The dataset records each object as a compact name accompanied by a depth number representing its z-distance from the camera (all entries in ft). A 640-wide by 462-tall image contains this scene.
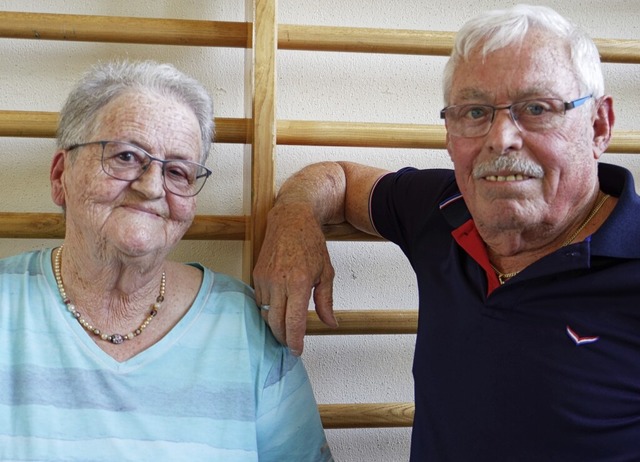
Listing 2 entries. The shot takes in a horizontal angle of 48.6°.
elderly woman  3.41
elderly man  3.05
